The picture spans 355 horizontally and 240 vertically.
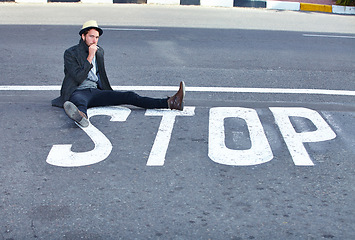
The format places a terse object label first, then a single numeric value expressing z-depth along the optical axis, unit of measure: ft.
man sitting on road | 21.57
